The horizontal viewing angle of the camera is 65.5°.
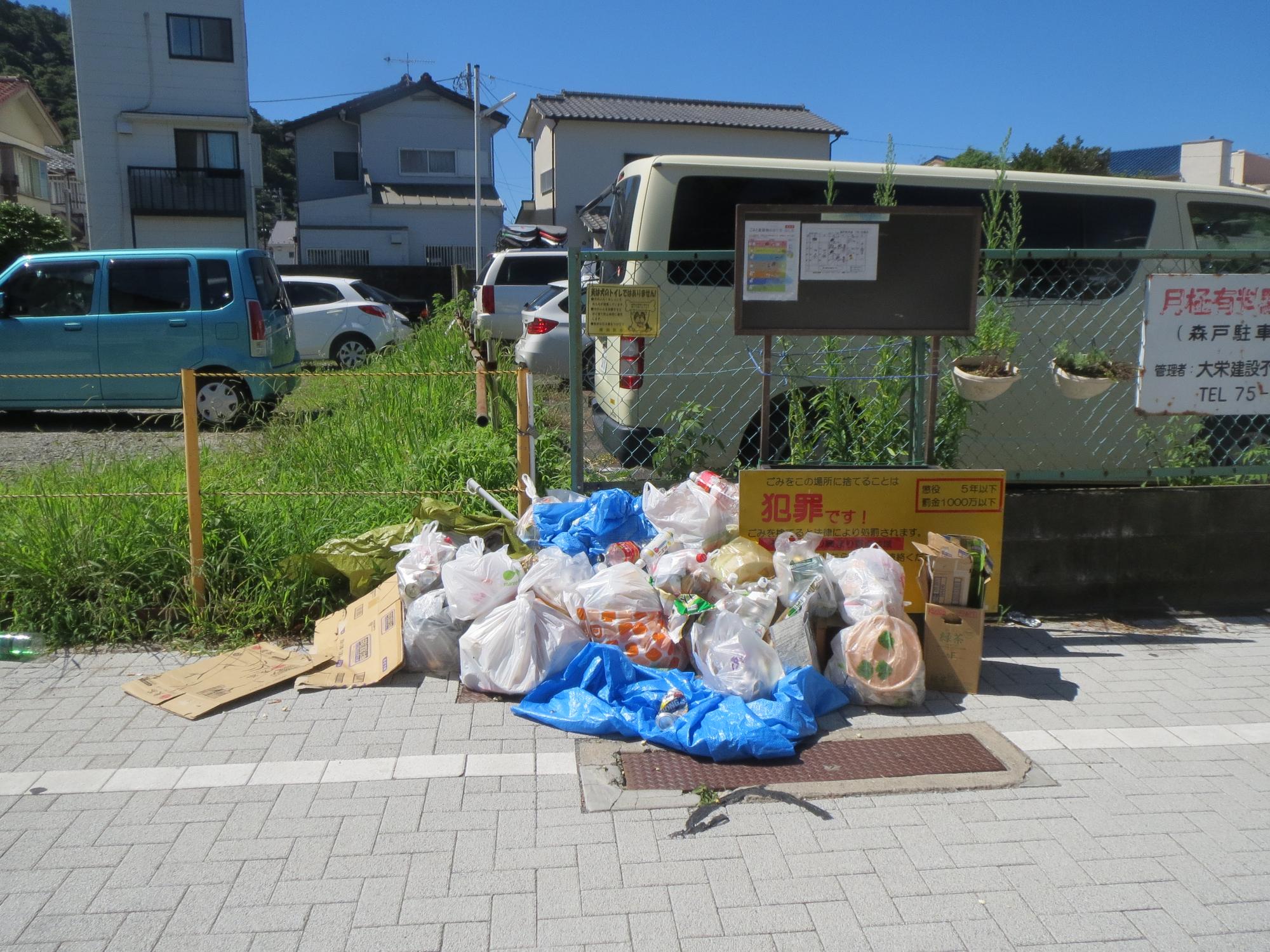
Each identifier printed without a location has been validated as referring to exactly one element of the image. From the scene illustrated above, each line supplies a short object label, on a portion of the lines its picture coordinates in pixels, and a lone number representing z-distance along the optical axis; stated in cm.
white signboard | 526
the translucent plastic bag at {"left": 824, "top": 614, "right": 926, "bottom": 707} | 418
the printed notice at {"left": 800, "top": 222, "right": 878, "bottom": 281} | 489
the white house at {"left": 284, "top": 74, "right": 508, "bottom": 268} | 3344
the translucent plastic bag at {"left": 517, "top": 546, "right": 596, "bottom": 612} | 444
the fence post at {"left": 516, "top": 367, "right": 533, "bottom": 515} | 501
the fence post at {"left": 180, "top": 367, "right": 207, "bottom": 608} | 477
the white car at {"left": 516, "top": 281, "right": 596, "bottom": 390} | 1189
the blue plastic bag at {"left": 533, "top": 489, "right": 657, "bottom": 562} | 488
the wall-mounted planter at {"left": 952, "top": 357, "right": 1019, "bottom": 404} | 496
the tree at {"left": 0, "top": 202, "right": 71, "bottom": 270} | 2277
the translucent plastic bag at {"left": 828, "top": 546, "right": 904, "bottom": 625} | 438
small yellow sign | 491
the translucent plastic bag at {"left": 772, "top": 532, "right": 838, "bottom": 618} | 433
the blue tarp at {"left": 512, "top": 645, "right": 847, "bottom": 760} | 374
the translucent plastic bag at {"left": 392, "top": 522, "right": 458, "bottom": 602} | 459
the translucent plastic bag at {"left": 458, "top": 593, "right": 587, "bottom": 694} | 423
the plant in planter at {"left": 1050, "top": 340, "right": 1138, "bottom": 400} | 511
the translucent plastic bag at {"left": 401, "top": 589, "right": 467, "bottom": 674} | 443
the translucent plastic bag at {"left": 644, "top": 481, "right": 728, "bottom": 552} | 484
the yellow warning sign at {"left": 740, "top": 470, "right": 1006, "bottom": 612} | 479
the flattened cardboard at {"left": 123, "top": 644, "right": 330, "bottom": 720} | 413
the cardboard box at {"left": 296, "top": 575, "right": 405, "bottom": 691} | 437
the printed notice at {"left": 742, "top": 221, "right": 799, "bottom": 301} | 486
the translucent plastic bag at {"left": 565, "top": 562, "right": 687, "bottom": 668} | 434
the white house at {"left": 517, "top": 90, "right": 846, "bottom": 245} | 3281
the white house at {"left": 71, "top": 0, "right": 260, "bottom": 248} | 2695
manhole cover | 358
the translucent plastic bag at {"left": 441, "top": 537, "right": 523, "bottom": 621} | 442
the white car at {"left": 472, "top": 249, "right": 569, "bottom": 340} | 1523
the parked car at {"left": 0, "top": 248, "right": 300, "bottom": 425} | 1009
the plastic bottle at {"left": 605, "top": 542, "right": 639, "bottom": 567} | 470
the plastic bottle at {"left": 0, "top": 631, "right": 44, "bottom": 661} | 461
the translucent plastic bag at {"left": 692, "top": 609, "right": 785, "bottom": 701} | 408
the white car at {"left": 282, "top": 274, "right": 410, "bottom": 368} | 1548
